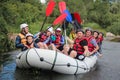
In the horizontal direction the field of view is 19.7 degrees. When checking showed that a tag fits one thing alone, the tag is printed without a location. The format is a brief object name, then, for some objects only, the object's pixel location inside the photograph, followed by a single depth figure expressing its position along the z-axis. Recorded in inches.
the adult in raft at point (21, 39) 411.0
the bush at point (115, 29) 1434.8
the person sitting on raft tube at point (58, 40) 462.6
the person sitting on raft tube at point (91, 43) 435.9
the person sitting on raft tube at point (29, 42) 402.0
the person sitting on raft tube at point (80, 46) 411.5
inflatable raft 369.4
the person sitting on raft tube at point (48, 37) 453.4
